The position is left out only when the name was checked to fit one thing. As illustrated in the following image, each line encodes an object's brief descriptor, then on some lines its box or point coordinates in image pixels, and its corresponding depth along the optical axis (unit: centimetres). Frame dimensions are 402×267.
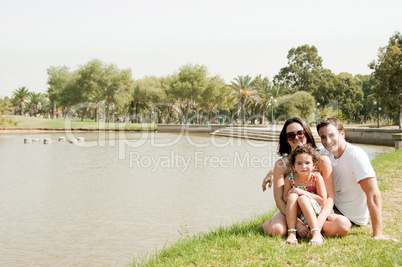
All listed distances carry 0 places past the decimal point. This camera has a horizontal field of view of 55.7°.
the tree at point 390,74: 2962
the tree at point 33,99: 9388
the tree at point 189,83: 5931
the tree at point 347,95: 6800
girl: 400
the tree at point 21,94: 8175
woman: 417
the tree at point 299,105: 5800
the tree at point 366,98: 7144
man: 407
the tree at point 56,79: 6969
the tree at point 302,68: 7012
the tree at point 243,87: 5672
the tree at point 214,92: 6003
